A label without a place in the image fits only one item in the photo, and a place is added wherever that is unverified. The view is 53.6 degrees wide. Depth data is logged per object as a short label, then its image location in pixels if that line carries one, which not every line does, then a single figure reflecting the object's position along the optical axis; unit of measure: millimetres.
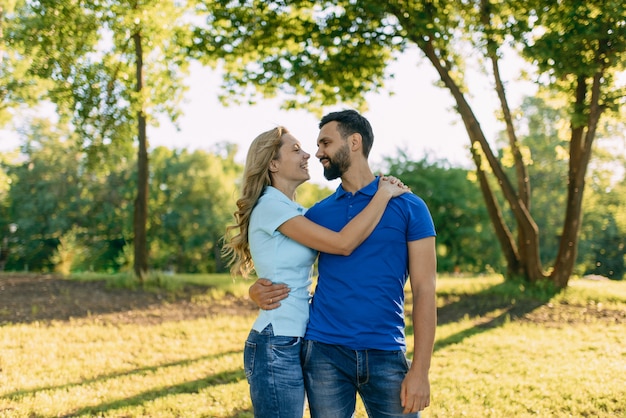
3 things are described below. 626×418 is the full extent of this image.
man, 3004
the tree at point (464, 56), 11227
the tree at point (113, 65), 15633
